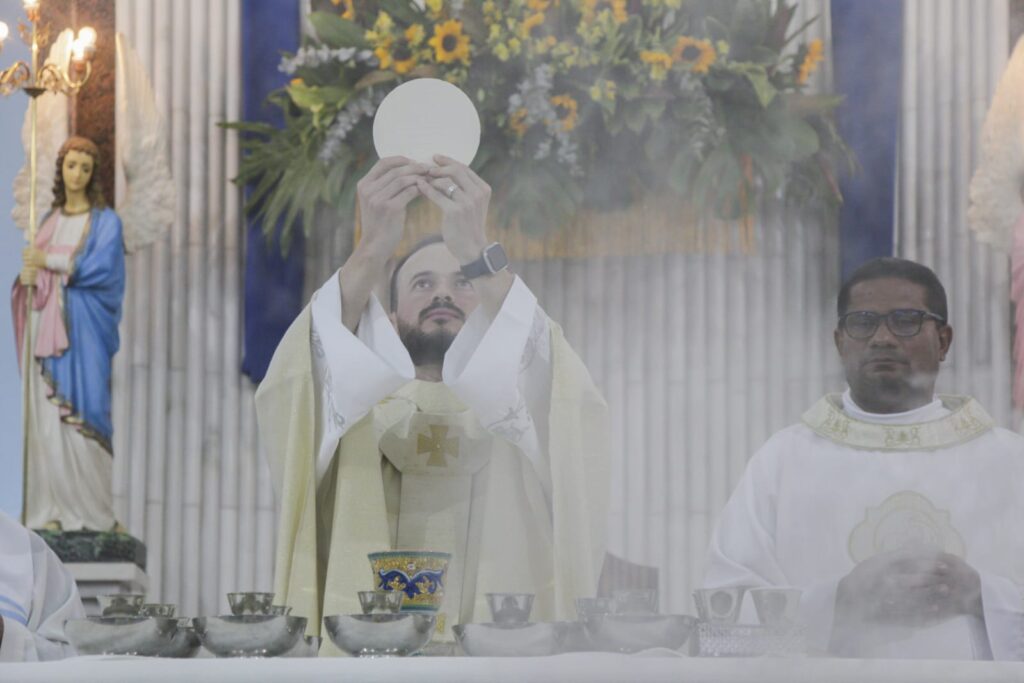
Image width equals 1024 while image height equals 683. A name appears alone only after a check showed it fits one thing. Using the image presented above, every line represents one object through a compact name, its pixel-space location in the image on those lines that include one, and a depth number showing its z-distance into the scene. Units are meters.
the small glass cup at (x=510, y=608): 5.19
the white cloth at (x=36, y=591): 6.50
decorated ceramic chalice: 5.87
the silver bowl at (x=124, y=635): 5.08
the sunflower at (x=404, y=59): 7.62
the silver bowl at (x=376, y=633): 5.09
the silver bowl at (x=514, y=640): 5.00
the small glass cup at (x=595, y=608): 5.01
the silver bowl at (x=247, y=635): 5.07
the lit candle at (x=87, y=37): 11.70
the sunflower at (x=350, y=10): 8.23
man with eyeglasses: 5.40
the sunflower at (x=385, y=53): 7.48
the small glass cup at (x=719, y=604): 5.13
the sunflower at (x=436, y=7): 6.70
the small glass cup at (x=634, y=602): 5.05
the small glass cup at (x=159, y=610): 5.36
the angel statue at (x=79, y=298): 12.44
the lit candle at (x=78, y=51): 11.67
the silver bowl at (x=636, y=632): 4.93
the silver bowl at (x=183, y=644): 5.15
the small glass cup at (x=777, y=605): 4.95
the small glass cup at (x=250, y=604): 5.24
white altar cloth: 4.26
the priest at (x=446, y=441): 6.86
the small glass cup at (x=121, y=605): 5.26
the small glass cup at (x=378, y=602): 5.25
